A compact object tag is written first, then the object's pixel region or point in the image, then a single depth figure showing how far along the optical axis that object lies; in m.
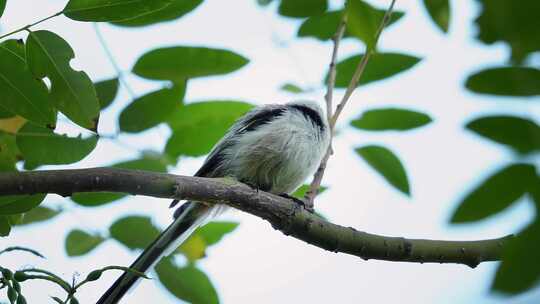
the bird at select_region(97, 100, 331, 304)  7.85
